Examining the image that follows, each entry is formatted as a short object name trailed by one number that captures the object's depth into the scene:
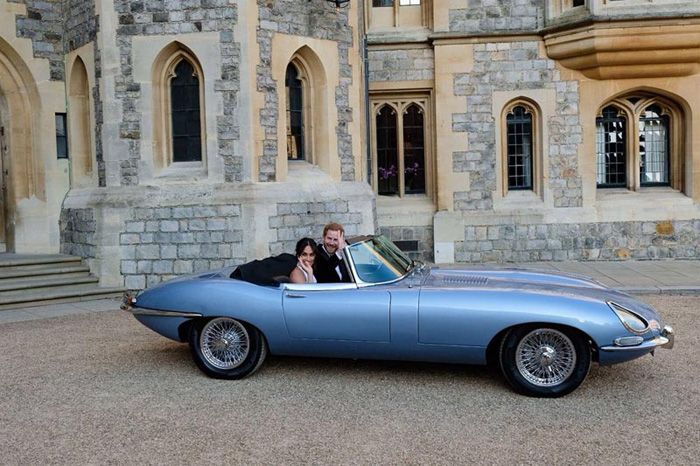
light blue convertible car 4.73
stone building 9.83
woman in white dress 5.55
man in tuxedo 5.41
